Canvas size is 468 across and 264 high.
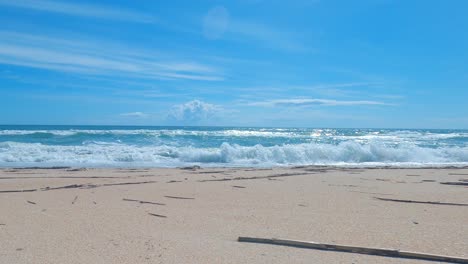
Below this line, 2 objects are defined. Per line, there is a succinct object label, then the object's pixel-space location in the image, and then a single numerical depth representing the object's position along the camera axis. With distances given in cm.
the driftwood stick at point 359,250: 359
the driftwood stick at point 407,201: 660
